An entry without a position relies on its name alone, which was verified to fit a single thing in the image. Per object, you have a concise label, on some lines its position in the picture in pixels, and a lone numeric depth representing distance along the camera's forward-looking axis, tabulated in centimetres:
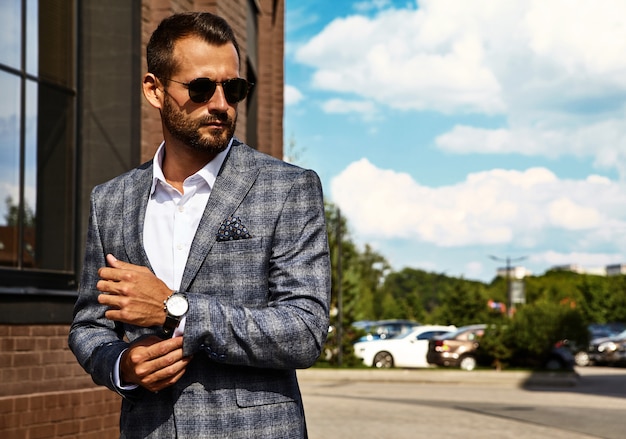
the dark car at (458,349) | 3375
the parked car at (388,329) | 4892
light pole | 5319
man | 265
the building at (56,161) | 788
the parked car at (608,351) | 4147
